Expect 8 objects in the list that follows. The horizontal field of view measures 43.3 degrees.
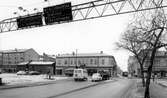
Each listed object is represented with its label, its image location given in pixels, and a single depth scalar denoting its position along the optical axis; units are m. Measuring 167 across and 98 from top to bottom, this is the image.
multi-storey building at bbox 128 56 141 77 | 89.59
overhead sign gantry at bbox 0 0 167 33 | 17.81
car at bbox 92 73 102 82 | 43.78
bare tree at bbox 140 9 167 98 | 15.68
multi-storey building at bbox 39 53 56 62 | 120.84
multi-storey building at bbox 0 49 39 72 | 110.31
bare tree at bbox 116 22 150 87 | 34.12
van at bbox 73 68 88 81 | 45.22
